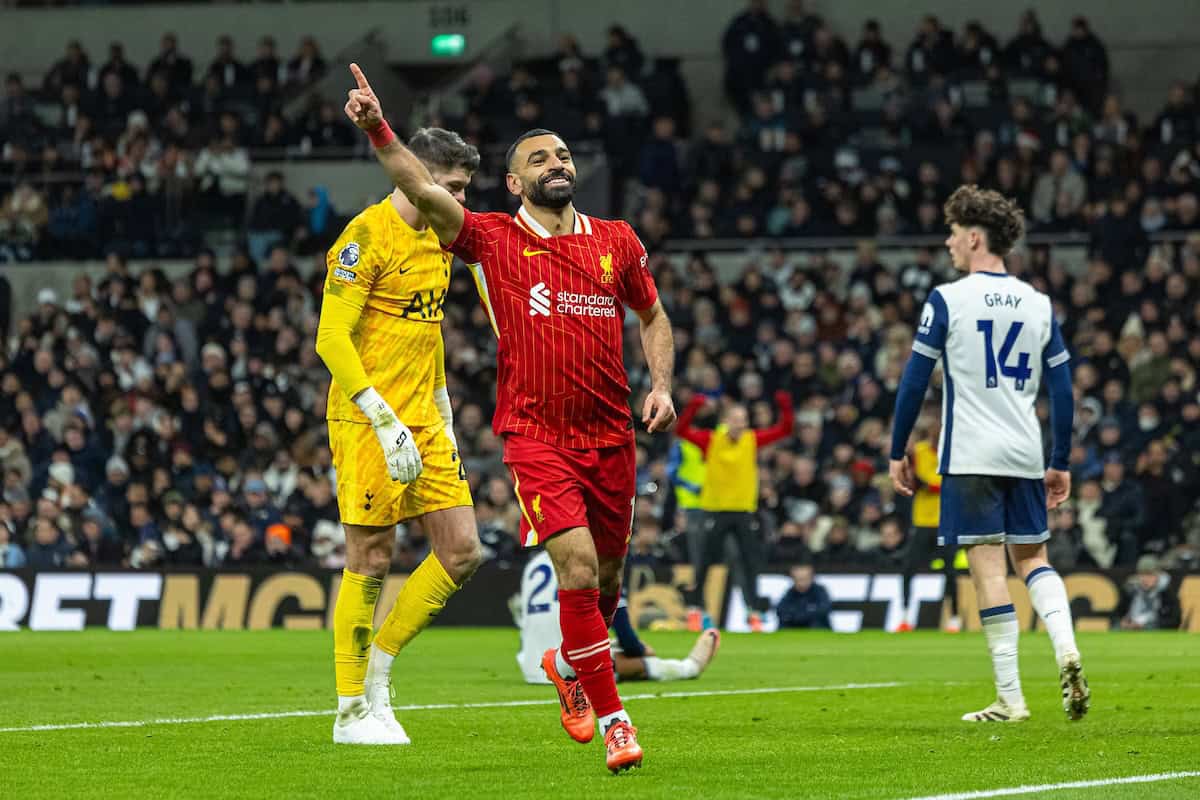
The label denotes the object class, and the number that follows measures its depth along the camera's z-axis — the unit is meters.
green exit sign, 33.88
